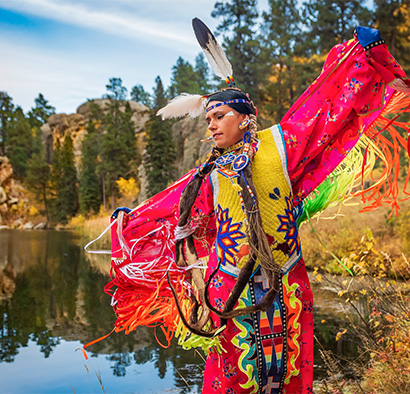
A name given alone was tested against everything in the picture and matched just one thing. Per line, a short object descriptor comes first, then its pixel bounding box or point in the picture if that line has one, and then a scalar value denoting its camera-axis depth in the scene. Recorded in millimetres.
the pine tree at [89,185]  31250
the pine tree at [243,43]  20469
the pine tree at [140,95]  55125
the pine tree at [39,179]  35219
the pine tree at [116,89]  45000
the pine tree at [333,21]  13648
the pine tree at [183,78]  37778
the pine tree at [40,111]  55781
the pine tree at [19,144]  40031
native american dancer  1767
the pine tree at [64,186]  34000
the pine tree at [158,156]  22062
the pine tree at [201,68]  42625
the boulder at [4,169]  36534
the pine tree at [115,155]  29203
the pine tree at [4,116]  41656
